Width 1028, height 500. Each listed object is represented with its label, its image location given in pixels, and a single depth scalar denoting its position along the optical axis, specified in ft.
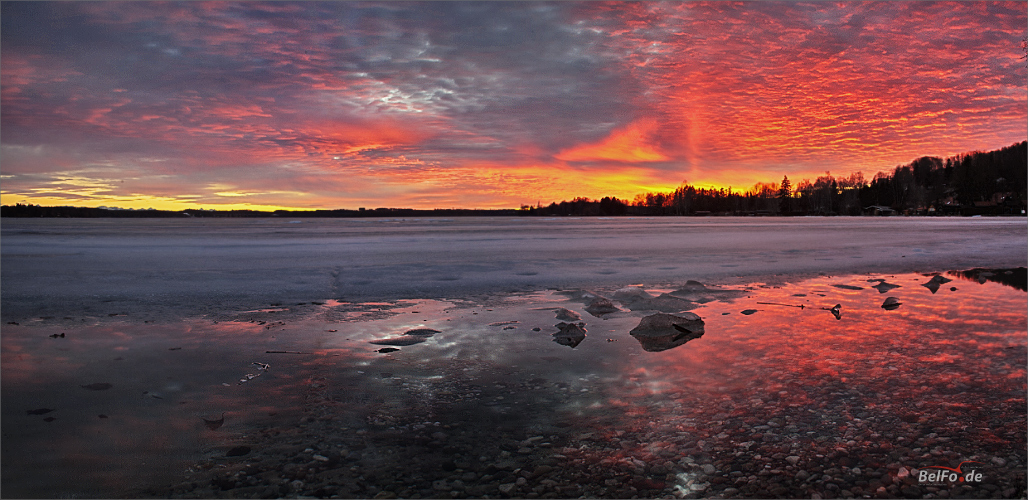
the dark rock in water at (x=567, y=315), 24.20
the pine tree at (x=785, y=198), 571.28
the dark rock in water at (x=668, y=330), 20.23
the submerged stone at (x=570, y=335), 19.74
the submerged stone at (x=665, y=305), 26.70
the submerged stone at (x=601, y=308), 25.94
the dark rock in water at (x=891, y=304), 26.55
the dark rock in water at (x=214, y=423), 11.99
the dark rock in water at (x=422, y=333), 21.39
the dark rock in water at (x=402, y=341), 19.90
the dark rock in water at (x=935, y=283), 33.37
